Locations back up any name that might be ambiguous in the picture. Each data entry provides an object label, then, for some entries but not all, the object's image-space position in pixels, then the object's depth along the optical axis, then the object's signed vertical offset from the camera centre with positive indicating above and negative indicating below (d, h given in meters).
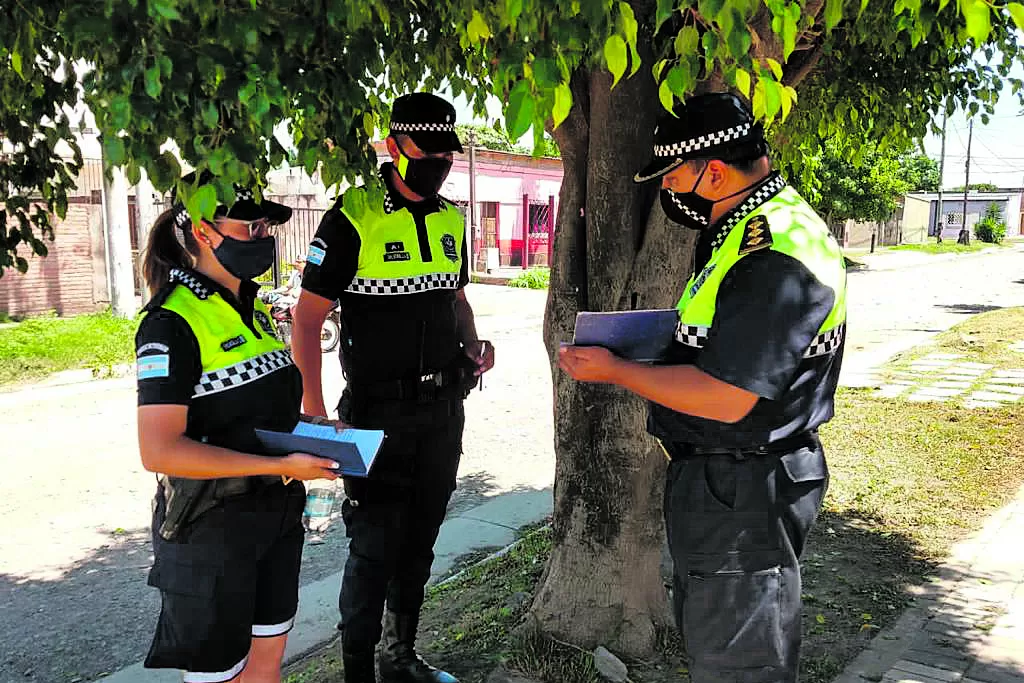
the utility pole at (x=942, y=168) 52.66 +4.41
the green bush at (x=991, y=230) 56.53 +0.32
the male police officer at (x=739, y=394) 2.13 -0.40
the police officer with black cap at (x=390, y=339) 3.05 -0.38
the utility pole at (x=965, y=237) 51.44 -0.13
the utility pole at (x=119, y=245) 12.50 -0.23
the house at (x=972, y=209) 74.19 +2.36
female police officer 2.20 -0.52
